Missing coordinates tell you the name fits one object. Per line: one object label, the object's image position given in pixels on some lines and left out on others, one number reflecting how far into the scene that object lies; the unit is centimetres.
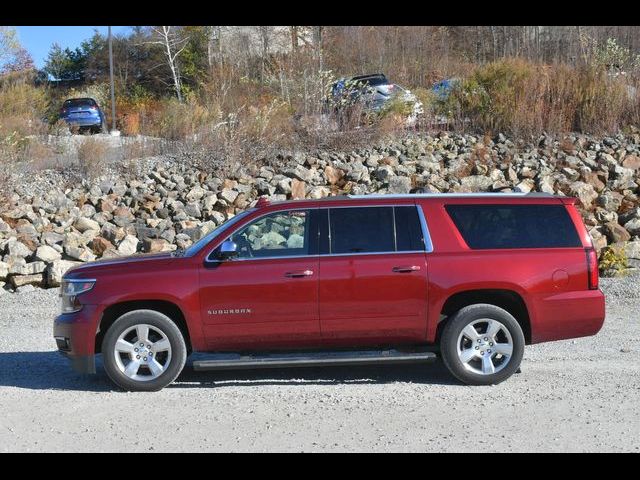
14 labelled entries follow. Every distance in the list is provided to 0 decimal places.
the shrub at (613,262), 1436
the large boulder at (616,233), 1591
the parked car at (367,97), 2248
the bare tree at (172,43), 4225
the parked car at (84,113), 3206
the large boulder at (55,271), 1446
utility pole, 3382
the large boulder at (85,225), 1733
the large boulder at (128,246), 1593
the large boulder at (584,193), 1823
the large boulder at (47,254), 1519
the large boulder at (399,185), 1892
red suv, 827
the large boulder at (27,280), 1455
